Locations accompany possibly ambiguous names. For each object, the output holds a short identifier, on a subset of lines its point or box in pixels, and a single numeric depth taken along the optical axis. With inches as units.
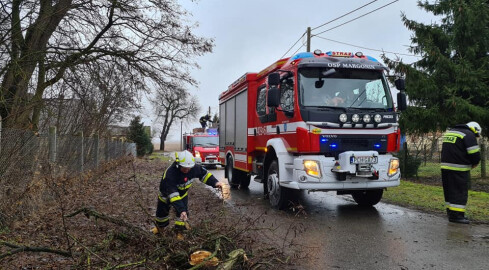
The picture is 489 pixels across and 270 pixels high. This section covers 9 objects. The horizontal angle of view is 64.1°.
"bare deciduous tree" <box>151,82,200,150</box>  2859.3
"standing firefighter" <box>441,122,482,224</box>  260.2
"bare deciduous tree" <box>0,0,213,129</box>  278.8
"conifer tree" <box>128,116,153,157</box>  1460.4
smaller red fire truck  837.8
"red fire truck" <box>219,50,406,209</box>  272.4
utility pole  831.7
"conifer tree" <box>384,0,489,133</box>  488.7
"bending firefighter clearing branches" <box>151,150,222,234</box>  195.8
